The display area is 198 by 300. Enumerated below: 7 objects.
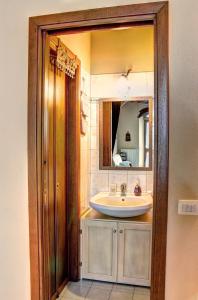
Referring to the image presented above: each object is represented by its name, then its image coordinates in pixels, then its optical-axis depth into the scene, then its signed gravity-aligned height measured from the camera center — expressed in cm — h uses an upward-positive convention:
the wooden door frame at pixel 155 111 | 148 +18
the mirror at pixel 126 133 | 291 +12
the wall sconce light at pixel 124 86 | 296 +64
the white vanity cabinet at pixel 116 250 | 252 -102
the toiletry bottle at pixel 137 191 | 285 -50
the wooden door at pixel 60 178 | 241 -33
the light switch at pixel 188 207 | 147 -35
